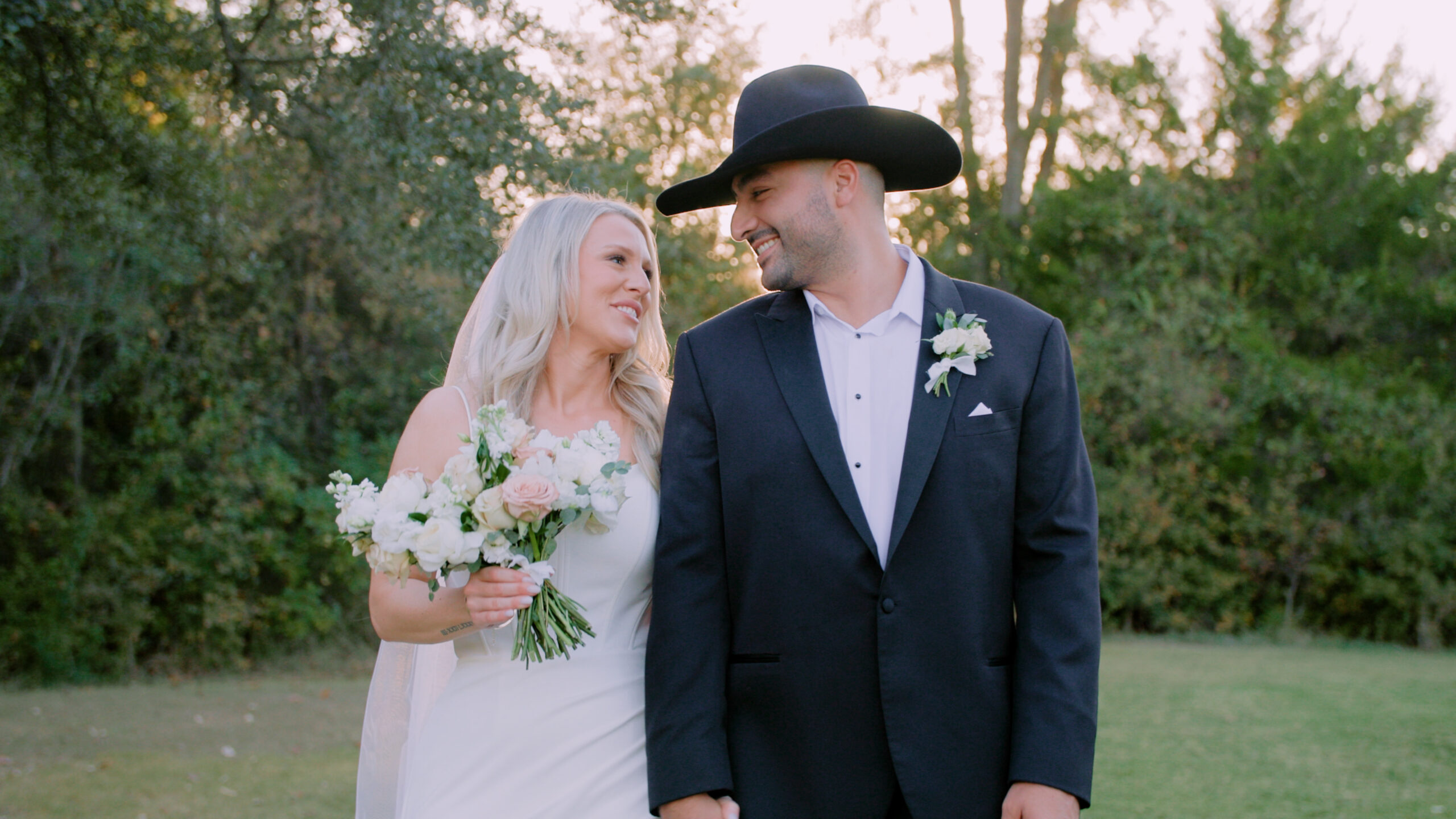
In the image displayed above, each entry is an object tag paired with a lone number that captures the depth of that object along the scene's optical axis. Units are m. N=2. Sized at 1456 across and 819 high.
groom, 2.46
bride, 2.86
